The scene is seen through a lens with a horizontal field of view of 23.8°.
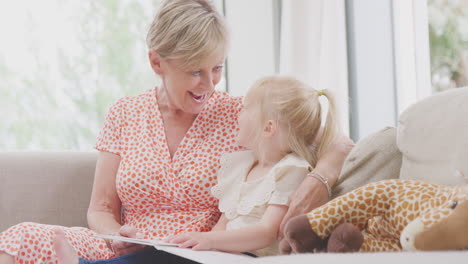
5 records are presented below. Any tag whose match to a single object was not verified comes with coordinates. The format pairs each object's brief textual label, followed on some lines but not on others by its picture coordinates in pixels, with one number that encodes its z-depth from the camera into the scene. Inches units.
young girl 91.6
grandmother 97.2
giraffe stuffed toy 78.7
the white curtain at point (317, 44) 132.6
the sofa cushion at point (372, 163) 89.8
